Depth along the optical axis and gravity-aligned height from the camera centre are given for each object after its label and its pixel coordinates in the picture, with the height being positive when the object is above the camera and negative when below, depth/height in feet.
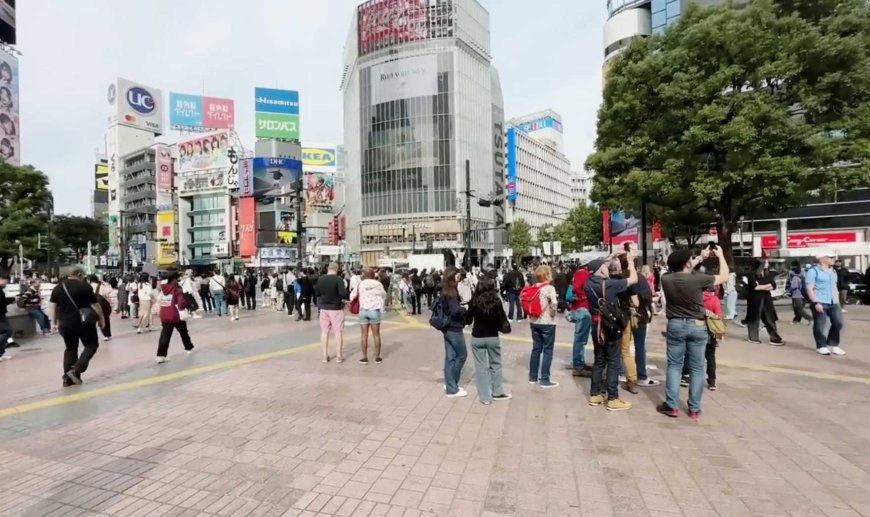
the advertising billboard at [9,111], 154.10 +48.03
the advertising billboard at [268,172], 243.60 +41.49
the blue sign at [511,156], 287.48 +56.28
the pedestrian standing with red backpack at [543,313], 21.38 -2.72
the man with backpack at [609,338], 18.52 -3.37
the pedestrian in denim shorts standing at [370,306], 27.68 -2.93
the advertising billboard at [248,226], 239.71 +14.86
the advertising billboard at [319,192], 298.15 +38.95
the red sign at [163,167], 270.26 +50.55
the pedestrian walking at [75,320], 23.52 -2.95
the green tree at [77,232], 240.53 +13.86
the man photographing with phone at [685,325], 17.01 -2.65
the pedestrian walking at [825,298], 28.07 -2.94
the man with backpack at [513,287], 50.31 -3.62
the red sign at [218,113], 313.94 +92.53
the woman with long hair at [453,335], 20.17 -3.38
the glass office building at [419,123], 220.84 +61.09
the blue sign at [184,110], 307.80 +93.06
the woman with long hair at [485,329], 19.40 -3.05
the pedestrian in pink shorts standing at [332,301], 28.30 -2.66
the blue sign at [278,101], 282.89 +90.08
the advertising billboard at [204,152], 253.65 +55.59
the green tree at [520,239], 238.68 +6.27
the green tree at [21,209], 102.01 +10.93
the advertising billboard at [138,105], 305.12 +98.21
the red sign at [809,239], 112.79 +1.96
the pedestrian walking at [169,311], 29.01 -3.18
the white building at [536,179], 290.76 +48.60
